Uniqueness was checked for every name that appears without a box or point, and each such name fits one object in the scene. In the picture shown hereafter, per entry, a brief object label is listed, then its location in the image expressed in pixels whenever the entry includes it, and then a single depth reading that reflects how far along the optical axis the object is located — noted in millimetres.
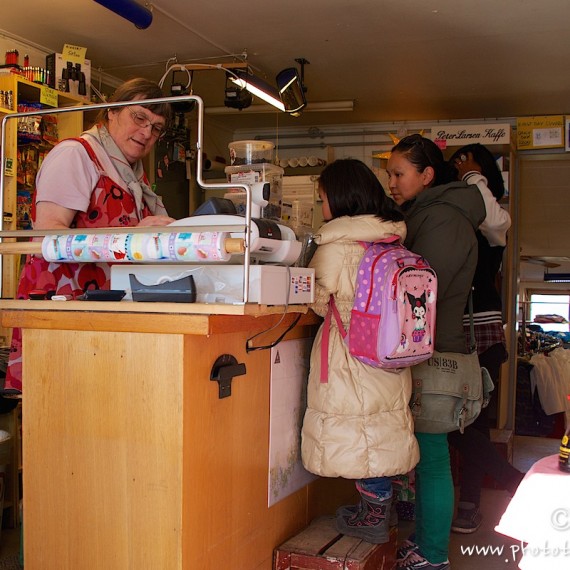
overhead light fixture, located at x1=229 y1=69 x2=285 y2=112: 4895
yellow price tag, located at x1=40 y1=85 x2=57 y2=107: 4254
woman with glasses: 2197
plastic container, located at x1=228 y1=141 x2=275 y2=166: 2711
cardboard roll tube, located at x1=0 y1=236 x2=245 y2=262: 1929
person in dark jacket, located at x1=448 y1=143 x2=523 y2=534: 3094
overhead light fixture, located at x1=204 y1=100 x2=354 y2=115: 6262
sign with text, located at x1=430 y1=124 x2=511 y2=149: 5266
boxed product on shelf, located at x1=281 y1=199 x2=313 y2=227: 3974
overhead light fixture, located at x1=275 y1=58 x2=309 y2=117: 4895
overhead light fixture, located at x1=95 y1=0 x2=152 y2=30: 3691
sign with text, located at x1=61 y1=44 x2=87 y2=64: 4586
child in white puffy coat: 2166
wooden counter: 1697
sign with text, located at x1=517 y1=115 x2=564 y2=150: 6359
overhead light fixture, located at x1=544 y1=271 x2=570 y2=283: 10602
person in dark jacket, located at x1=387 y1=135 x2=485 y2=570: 2488
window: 10719
